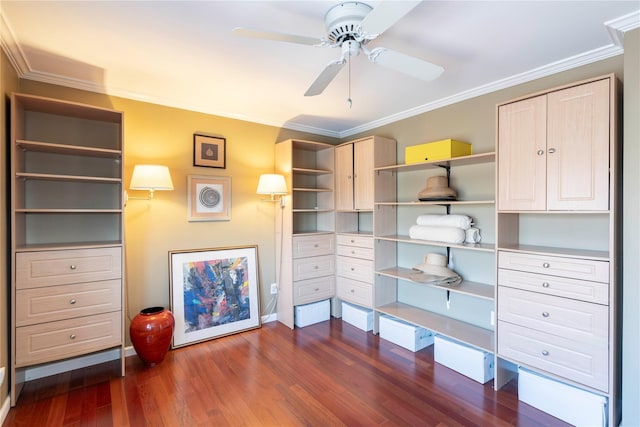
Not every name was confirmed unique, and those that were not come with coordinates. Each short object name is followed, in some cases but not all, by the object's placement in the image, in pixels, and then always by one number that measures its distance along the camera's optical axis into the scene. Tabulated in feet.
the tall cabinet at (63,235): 7.10
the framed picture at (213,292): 10.05
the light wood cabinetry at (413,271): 8.64
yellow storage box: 8.67
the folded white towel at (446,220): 8.83
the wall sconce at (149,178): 8.54
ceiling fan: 4.44
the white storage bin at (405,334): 9.71
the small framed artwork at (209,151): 10.53
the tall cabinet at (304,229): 11.57
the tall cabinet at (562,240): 5.98
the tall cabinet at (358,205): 11.16
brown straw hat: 9.06
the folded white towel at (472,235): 8.96
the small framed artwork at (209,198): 10.47
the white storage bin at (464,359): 7.97
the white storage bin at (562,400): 6.10
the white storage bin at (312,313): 11.73
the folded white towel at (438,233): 8.75
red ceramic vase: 8.50
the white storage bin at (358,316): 11.32
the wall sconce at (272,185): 10.75
